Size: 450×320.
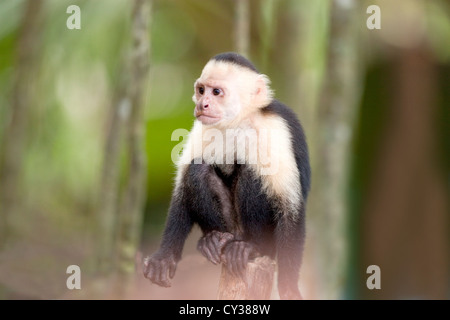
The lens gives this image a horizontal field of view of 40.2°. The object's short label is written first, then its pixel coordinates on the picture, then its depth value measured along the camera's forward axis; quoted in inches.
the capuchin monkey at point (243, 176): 106.5
